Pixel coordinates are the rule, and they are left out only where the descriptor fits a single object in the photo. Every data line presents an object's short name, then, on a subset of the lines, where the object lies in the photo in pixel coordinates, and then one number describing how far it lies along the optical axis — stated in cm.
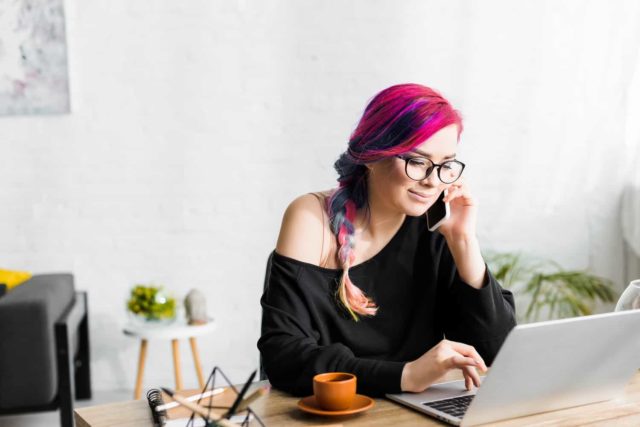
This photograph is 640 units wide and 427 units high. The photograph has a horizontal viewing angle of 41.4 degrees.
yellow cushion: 339
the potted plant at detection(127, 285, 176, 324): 341
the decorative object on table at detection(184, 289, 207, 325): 349
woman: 164
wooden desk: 126
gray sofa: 293
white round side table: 335
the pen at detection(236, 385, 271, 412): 97
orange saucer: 126
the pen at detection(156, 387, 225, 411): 129
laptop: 117
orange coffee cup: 127
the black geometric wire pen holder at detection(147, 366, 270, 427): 98
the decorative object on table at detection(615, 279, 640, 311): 137
